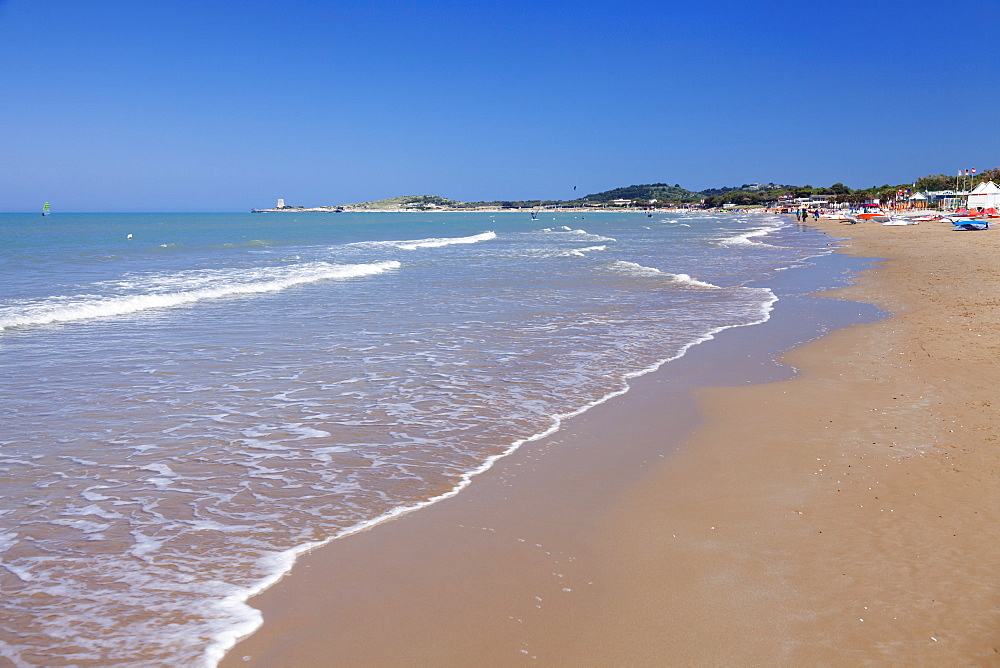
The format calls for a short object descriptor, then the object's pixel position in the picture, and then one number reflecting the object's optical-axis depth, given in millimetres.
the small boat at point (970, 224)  51344
